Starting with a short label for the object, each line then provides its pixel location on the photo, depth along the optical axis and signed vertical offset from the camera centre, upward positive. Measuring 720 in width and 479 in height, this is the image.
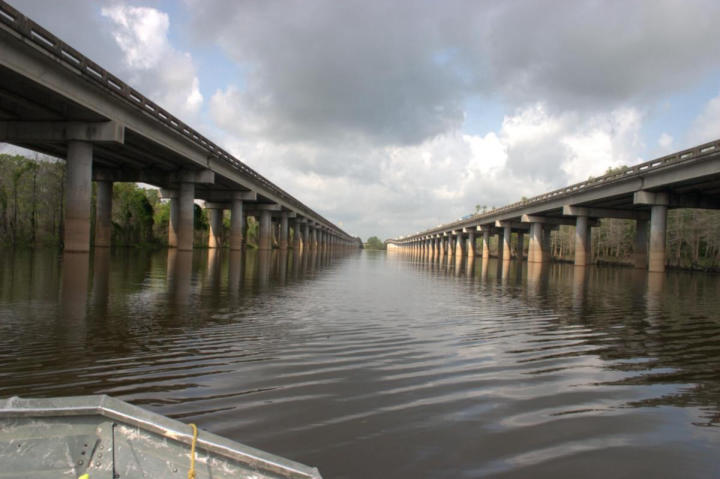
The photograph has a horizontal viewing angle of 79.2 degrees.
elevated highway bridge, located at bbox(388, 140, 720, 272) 34.41 +5.27
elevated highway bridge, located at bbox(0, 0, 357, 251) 20.20 +6.83
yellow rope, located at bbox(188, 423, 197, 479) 2.61 -1.37
